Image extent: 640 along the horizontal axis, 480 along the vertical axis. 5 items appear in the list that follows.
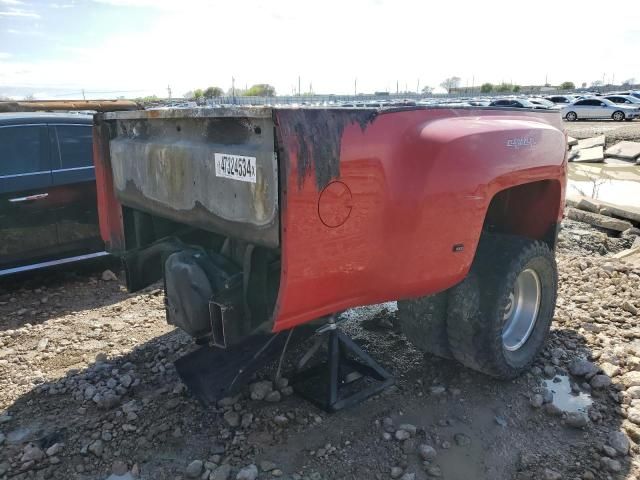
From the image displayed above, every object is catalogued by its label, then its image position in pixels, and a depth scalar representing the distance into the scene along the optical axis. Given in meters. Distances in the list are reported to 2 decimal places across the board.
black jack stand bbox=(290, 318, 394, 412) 3.22
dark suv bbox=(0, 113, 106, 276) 4.89
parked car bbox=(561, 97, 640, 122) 30.25
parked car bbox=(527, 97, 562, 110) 30.63
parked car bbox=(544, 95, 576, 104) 35.62
